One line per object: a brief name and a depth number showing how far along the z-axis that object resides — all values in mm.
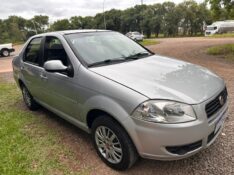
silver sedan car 1849
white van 29376
